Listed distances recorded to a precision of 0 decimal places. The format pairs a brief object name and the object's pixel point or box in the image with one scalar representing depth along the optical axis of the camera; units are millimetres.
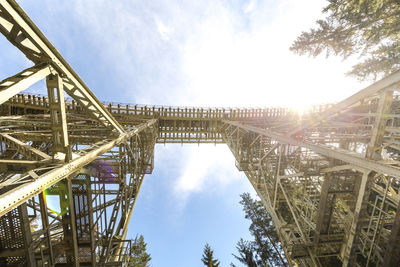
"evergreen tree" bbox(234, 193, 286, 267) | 15113
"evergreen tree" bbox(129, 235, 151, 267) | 17109
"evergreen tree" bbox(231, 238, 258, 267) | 14445
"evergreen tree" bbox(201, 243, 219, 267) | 14303
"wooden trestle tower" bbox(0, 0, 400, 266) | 2639
